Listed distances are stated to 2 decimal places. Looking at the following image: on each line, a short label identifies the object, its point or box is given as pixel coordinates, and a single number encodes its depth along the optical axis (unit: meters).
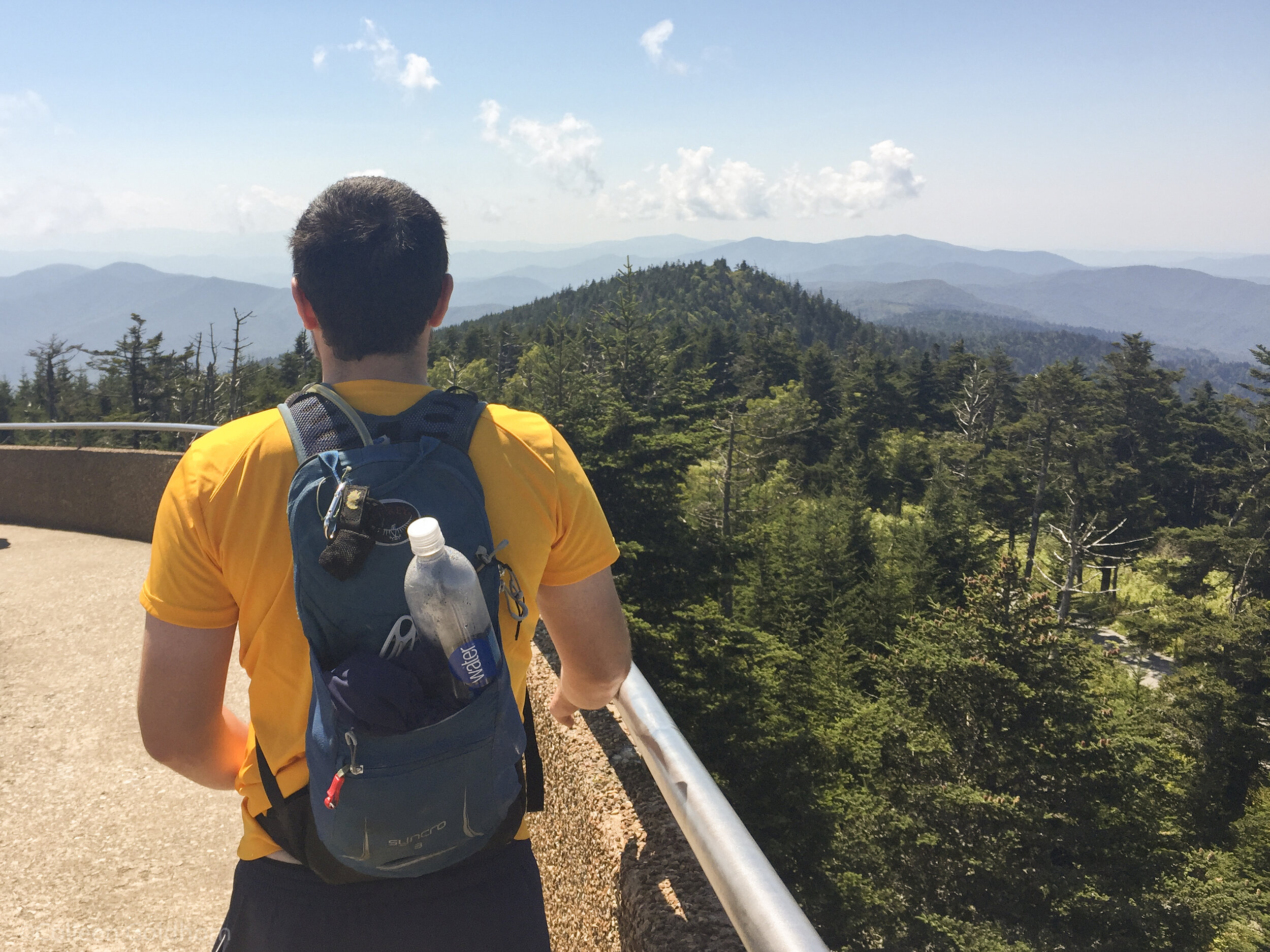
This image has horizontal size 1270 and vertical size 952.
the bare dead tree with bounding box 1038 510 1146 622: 39.84
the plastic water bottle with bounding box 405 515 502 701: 1.21
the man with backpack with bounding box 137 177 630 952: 1.27
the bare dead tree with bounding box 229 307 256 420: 37.19
